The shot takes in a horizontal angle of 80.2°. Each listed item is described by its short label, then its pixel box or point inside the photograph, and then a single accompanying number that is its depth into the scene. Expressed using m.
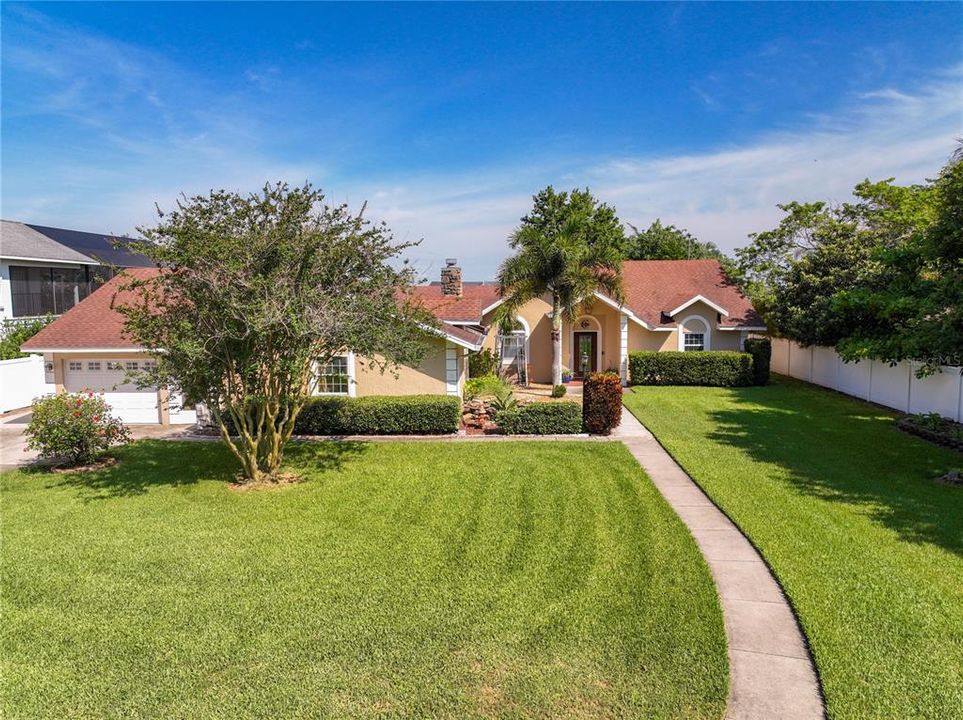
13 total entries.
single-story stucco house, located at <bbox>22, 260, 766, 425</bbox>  18.22
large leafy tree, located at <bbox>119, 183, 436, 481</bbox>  10.79
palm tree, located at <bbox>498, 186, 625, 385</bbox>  23.08
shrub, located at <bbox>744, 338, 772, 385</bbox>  25.05
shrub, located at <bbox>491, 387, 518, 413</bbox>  17.28
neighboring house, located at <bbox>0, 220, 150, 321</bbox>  26.92
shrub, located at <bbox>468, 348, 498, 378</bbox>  25.28
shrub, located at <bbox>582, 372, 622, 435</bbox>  16.06
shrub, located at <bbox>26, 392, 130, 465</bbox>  13.23
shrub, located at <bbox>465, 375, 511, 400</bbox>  20.02
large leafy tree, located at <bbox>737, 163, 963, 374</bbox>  11.86
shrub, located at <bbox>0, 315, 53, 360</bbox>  23.86
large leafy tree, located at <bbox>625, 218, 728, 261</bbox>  46.19
